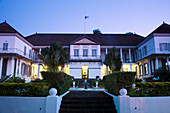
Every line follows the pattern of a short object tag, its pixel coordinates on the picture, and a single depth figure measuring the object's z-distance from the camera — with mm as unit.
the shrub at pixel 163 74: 15453
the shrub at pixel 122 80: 7012
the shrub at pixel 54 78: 7512
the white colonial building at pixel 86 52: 21672
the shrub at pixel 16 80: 16128
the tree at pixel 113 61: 12156
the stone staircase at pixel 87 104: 6551
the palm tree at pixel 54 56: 11211
